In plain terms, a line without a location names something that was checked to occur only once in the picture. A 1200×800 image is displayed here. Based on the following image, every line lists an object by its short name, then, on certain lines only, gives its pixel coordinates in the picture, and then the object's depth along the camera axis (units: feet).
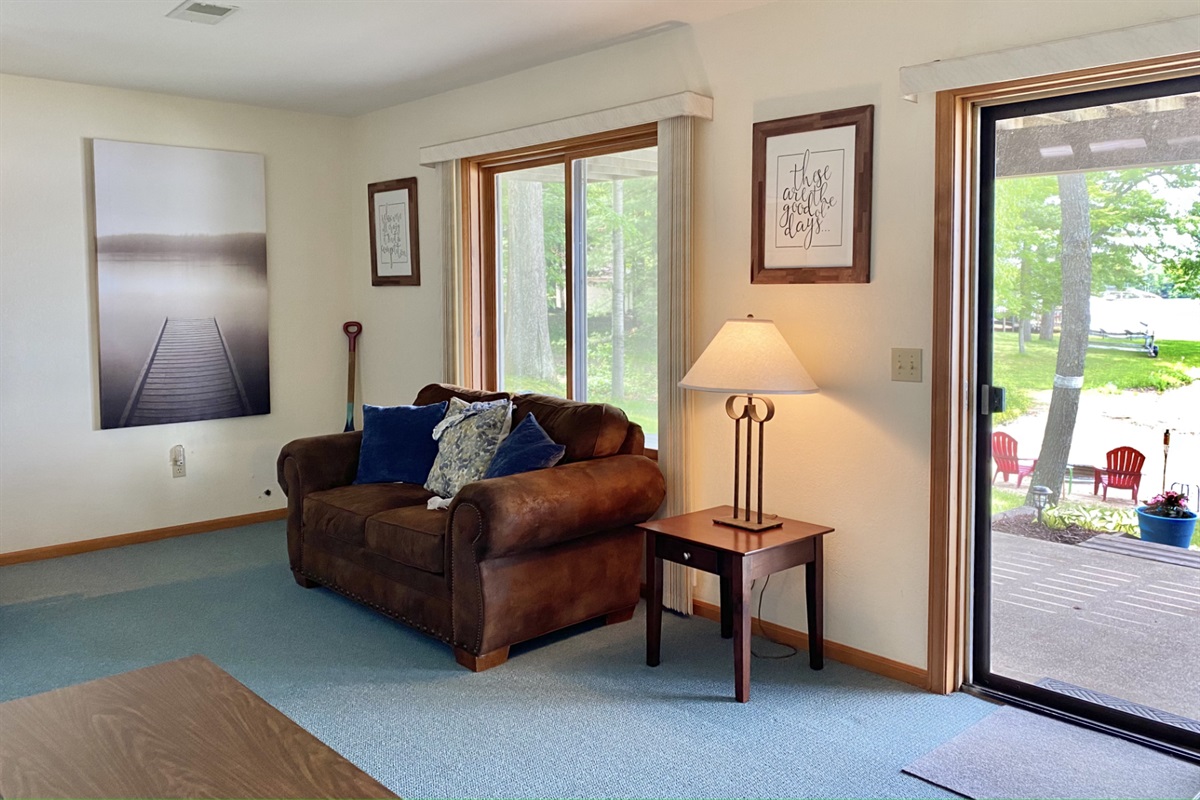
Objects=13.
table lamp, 10.75
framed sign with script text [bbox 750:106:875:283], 11.05
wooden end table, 10.19
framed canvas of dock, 16.88
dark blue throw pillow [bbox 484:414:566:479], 12.37
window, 14.26
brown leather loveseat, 11.10
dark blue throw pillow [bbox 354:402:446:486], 14.44
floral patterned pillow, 13.30
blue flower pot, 9.24
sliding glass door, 9.21
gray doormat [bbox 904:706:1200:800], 8.34
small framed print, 18.30
